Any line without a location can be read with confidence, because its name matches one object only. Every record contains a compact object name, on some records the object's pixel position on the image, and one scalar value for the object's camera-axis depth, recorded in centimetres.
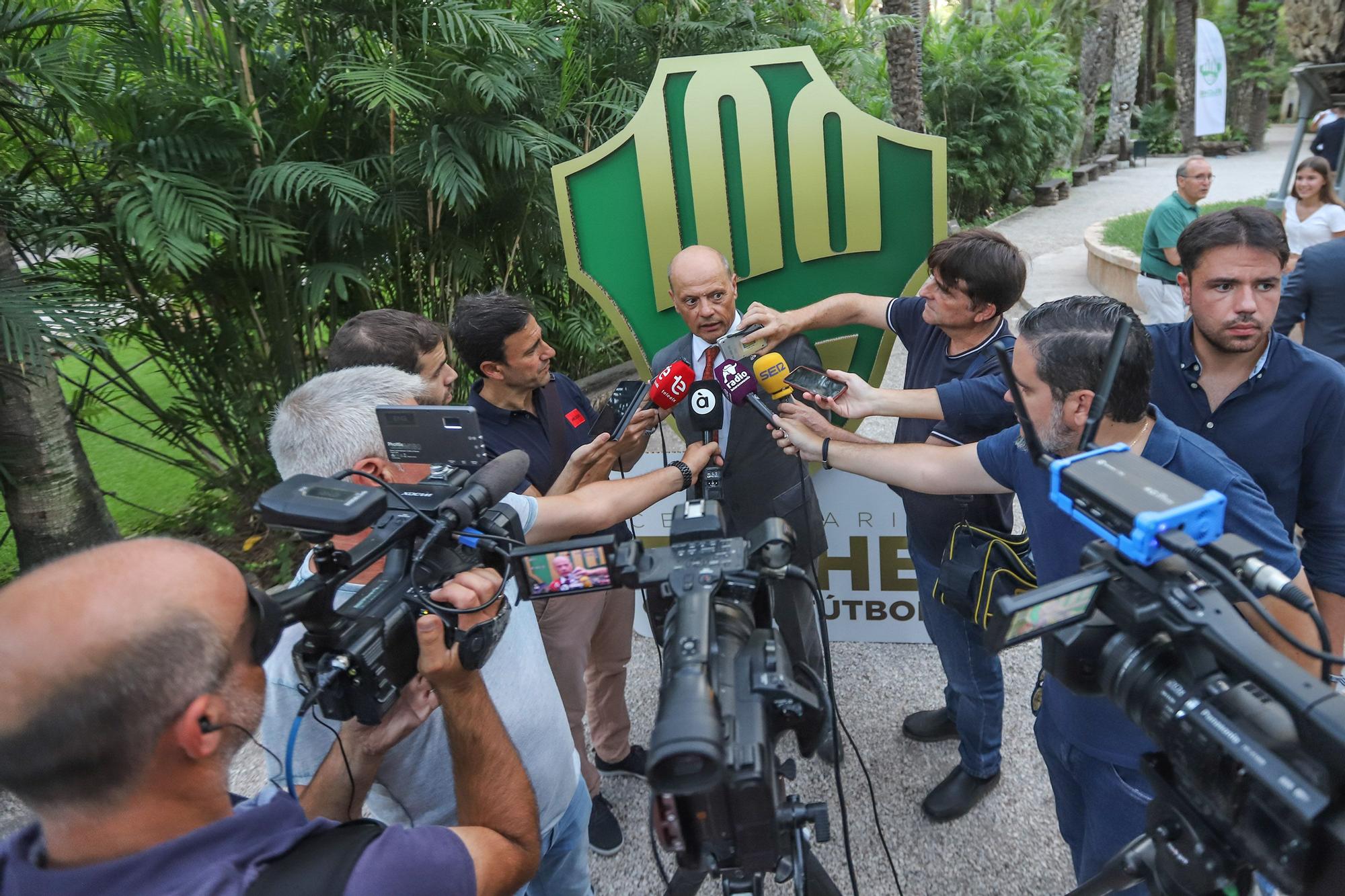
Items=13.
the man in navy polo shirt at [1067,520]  132
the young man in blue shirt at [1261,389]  174
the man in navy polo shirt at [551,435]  219
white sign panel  295
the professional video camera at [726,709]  84
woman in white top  436
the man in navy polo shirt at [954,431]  203
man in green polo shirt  516
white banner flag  923
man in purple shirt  75
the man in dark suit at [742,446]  237
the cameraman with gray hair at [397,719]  121
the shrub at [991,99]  1196
